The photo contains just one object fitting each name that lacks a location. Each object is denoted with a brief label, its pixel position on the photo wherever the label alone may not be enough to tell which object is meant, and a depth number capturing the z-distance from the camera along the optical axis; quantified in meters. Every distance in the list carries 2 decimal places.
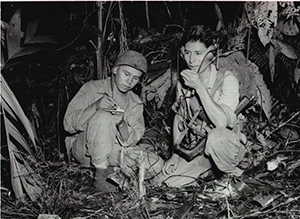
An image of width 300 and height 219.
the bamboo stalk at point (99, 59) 3.78
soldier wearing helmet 3.23
